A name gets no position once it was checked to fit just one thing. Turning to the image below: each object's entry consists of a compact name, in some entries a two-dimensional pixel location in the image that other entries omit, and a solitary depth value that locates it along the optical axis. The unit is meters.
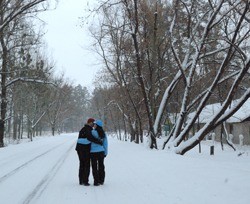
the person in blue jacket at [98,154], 9.39
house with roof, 36.39
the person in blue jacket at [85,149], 9.40
